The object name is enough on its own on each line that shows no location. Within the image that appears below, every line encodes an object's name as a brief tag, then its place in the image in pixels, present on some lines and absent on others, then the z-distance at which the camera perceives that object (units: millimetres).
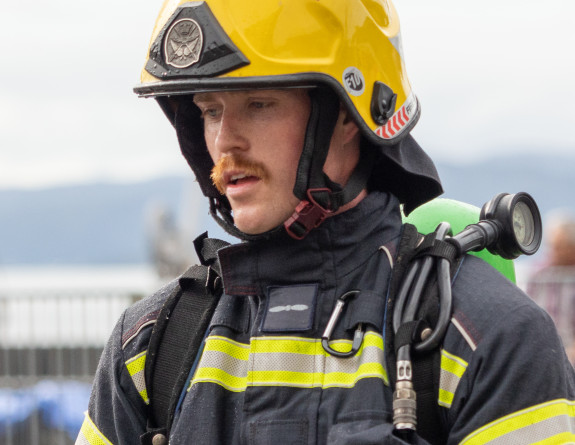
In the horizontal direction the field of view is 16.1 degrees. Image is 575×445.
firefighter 4475
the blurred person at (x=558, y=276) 16039
